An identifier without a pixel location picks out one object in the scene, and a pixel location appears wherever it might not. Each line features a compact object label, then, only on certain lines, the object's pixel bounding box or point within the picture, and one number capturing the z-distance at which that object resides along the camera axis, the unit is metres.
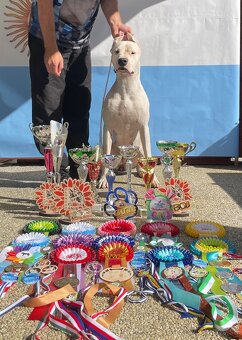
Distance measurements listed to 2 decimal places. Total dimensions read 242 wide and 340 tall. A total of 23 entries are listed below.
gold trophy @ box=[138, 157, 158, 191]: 1.76
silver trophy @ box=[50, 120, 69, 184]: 1.69
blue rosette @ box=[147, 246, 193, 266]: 1.16
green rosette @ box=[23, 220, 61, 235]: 1.47
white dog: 2.08
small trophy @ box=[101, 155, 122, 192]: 1.69
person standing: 1.77
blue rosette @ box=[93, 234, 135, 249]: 1.24
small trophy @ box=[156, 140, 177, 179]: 1.77
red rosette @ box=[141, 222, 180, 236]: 1.43
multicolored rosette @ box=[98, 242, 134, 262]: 1.18
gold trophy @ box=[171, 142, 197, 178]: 1.82
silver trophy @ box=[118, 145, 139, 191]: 1.67
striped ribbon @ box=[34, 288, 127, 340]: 0.81
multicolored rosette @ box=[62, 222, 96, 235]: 1.44
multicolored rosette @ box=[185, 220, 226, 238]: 1.41
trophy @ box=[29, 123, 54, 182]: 1.71
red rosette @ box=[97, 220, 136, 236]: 1.43
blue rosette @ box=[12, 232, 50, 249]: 1.32
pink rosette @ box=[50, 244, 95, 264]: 1.17
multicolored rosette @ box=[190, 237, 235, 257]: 1.25
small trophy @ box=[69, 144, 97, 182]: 1.71
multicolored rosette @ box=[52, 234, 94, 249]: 1.27
